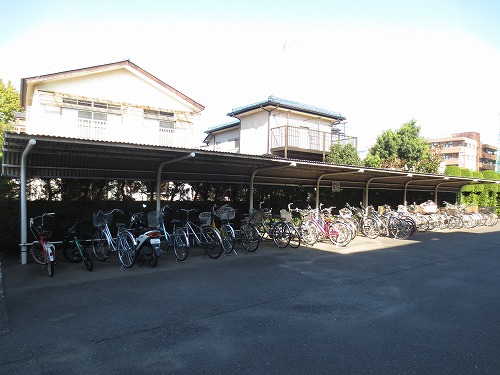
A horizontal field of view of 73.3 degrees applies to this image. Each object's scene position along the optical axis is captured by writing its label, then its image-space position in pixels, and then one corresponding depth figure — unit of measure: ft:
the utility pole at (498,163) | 138.39
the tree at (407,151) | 65.05
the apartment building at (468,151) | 184.96
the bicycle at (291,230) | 28.19
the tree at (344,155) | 55.06
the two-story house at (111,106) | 45.78
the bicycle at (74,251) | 19.94
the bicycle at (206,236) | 23.84
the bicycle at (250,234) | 26.55
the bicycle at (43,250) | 18.29
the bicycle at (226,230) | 25.27
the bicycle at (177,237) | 22.67
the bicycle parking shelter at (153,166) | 20.71
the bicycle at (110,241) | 20.67
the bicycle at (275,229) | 28.27
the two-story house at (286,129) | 58.44
